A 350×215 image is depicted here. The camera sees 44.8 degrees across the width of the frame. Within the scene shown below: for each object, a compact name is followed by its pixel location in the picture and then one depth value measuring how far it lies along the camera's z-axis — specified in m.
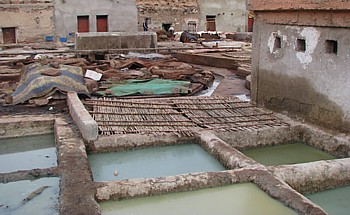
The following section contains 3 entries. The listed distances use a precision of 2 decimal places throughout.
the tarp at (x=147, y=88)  10.20
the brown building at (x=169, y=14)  27.47
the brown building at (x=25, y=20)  23.48
